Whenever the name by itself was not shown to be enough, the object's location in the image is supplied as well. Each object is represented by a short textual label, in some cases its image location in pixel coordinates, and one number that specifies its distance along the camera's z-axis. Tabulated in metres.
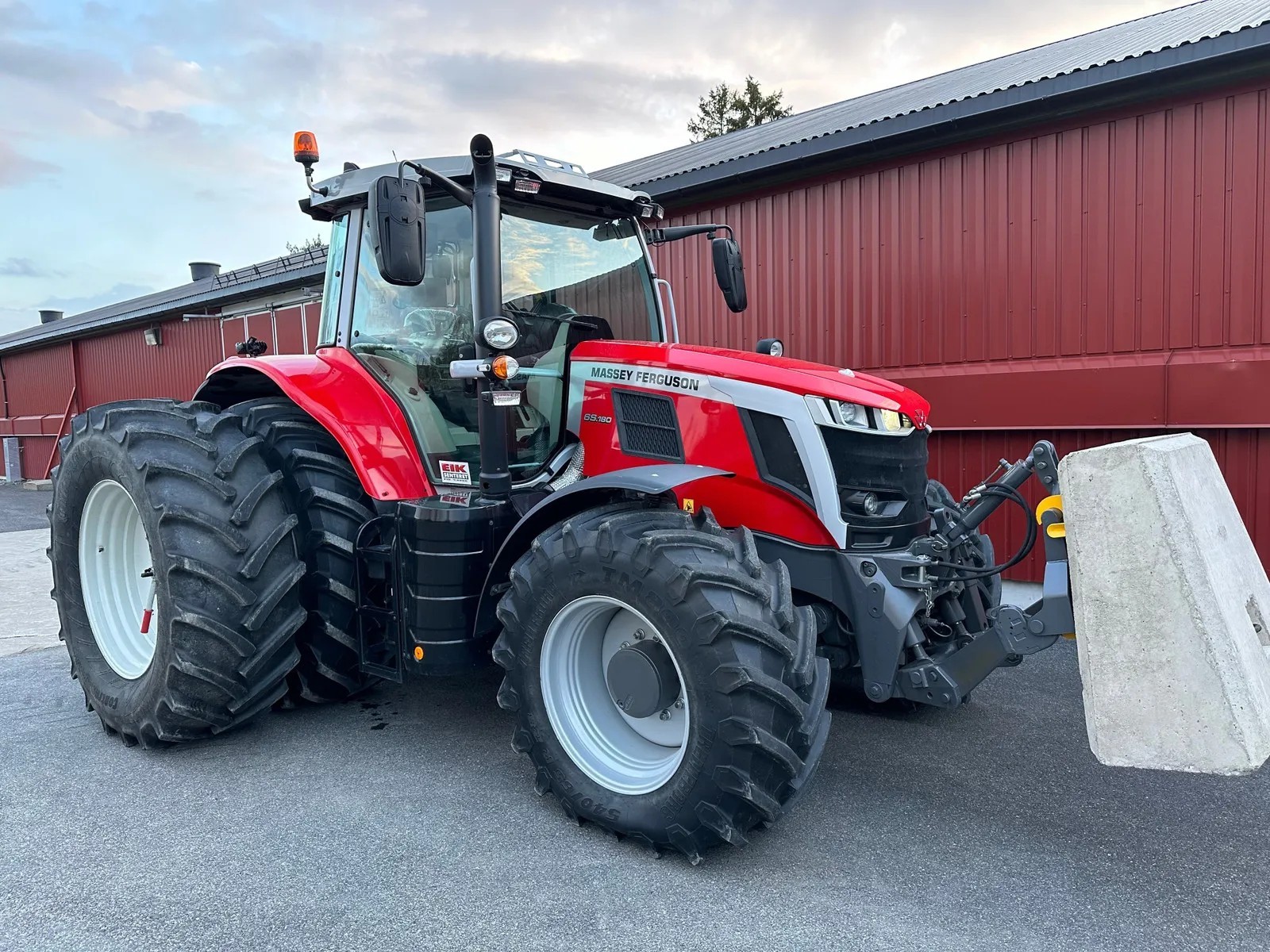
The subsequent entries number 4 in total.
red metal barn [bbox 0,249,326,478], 13.31
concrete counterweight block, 2.16
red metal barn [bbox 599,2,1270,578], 5.18
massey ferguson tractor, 2.64
